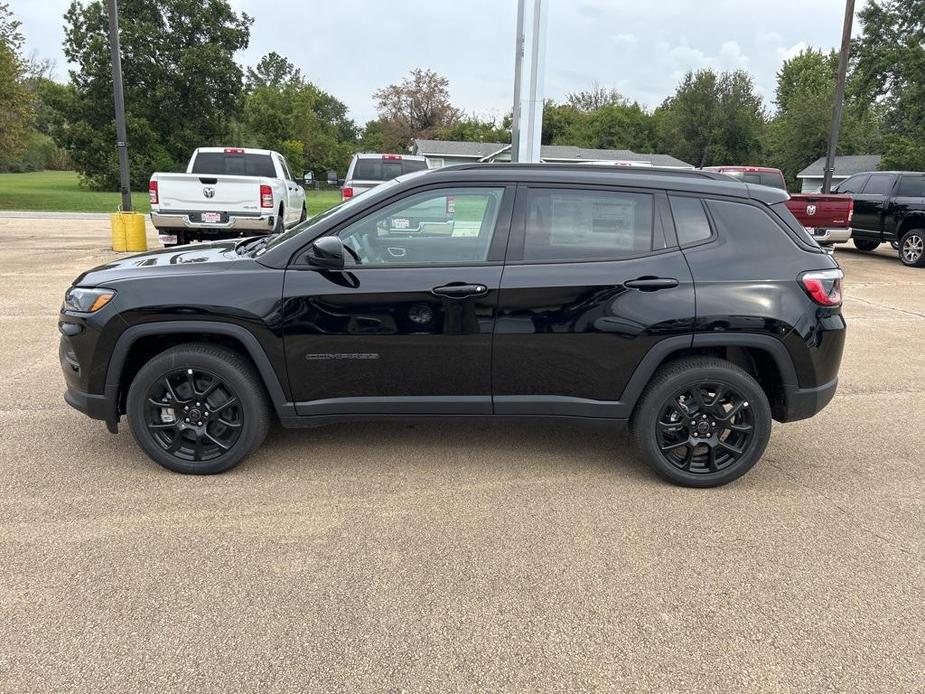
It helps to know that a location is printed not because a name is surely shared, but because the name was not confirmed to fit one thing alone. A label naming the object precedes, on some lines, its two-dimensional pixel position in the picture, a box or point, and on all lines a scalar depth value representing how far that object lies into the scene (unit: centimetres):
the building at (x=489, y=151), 5331
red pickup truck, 1248
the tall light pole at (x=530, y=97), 1082
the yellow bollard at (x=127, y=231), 1342
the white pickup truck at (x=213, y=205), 1088
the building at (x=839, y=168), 4506
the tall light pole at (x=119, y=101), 1320
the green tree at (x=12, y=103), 2606
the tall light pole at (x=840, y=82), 1800
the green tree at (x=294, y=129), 5547
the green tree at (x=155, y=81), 4369
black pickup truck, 1366
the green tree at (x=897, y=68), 3459
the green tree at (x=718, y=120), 5744
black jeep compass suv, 364
